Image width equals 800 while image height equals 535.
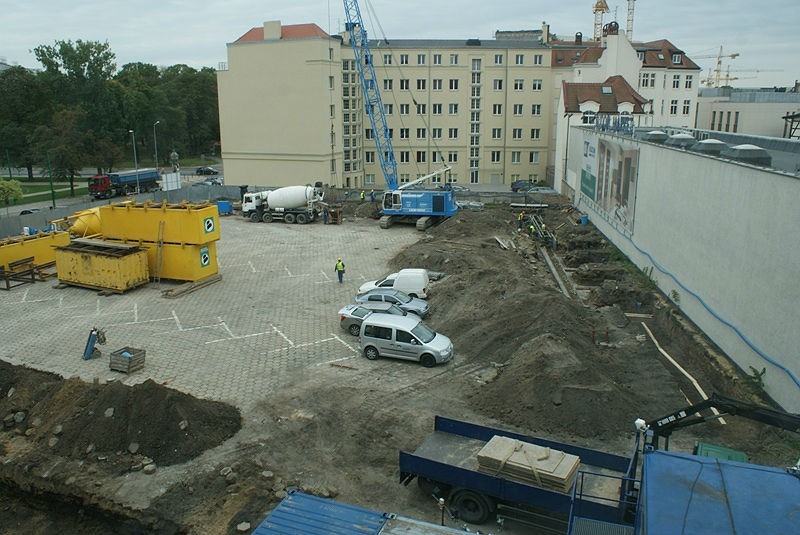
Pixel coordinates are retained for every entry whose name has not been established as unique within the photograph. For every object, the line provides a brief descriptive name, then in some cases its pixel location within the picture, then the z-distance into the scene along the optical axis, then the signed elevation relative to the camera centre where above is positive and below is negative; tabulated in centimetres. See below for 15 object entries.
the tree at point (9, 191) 4200 -390
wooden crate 1756 -640
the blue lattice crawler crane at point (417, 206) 3922 -474
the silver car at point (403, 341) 1786 -608
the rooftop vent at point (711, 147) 2148 -62
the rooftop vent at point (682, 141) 2492 -47
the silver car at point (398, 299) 2177 -589
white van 2366 -576
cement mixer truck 4122 -485
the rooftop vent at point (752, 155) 1891 -79
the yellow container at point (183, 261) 2614 -541
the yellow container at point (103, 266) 2516 -542
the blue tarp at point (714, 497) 615 -384
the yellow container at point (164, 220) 2577 -377
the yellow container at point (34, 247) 2781 -522
